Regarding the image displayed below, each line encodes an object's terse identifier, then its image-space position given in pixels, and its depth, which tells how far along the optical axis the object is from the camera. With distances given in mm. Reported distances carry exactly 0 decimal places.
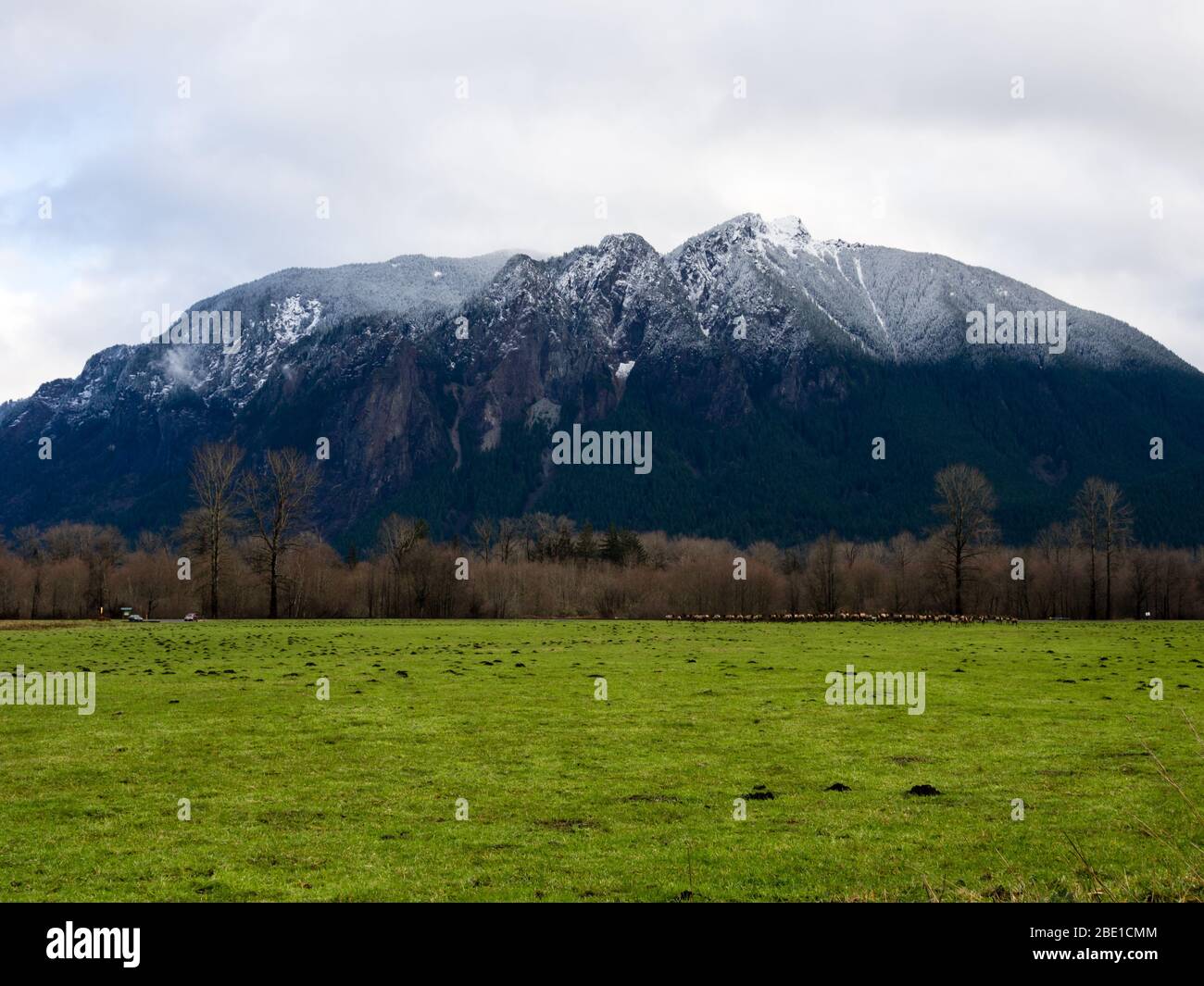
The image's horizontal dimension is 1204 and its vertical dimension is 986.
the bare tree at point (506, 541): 178000
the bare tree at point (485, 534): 179575
